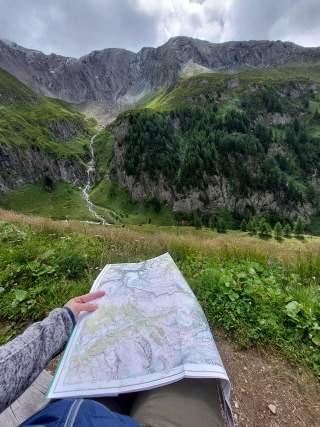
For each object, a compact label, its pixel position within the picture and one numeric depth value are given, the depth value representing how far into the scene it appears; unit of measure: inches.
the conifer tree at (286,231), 4073.6
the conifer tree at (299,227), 5001.7
